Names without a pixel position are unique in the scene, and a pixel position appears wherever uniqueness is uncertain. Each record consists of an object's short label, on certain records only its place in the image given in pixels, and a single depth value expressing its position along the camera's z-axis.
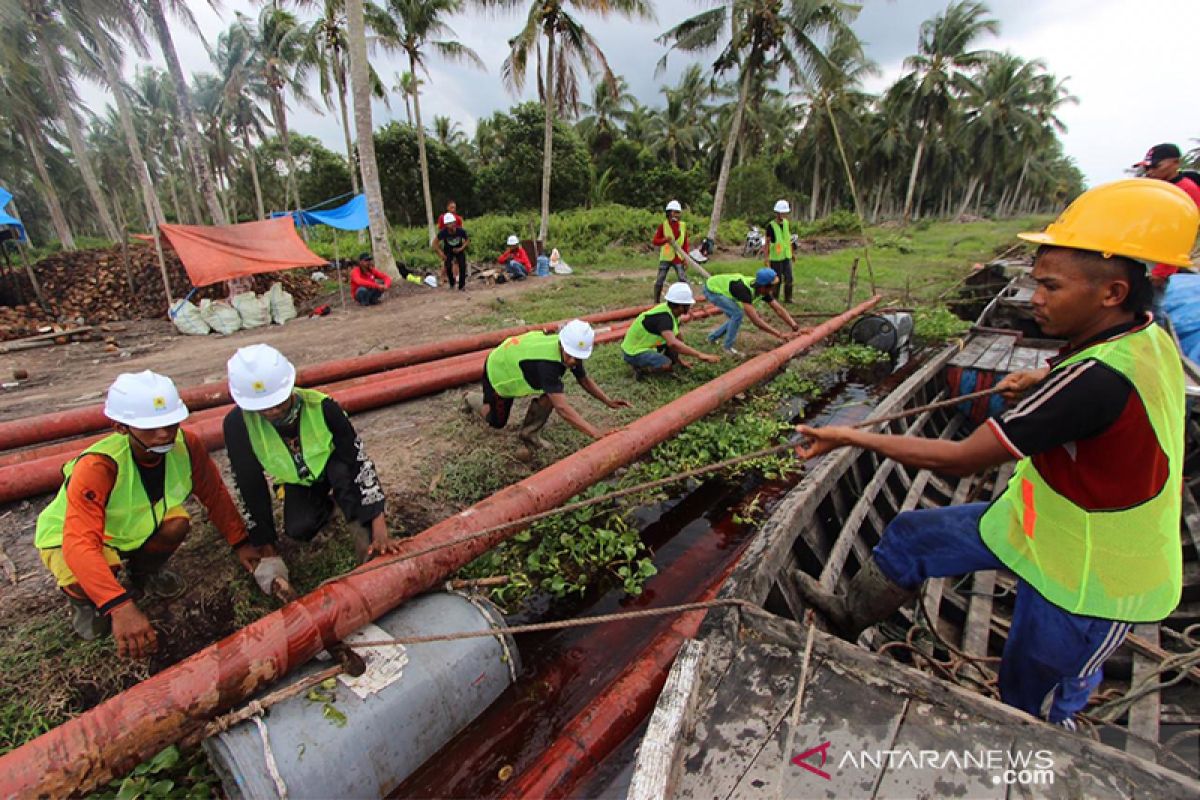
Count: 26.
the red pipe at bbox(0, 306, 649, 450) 4.29
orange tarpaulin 8.69
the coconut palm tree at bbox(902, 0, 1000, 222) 27.98
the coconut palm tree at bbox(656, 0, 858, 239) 14.36
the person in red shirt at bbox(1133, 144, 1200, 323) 4.66
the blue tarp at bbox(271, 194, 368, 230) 12.08
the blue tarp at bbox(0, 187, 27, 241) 9.27
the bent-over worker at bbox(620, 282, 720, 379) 5.90
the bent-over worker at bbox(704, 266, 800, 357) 6.90
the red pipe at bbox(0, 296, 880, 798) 1.60
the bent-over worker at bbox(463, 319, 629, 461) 3.90
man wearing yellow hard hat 1.36
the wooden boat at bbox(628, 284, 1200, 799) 1.45
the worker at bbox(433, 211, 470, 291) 11.84
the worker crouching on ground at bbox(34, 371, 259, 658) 2.17
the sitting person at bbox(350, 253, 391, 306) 11.07
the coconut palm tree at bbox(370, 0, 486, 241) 16.31
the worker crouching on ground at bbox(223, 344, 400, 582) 2.58
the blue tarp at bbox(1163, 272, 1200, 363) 5.40
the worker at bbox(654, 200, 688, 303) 9.20
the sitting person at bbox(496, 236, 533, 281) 13.97
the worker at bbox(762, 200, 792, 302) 9.38
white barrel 1.77
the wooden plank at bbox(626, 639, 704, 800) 1.46
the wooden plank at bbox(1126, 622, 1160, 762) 1.99
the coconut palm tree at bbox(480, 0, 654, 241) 14.01
